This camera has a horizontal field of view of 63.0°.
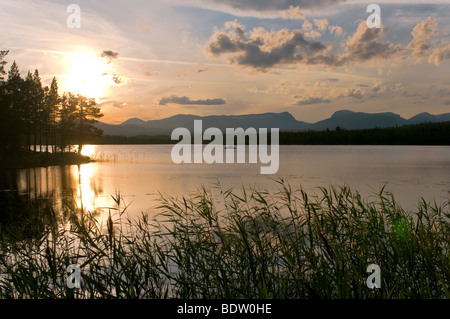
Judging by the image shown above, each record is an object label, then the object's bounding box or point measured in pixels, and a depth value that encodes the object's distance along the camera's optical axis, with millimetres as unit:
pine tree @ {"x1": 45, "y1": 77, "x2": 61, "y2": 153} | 78062
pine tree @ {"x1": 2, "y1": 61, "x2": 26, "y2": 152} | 52081
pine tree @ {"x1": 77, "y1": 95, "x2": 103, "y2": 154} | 80375
